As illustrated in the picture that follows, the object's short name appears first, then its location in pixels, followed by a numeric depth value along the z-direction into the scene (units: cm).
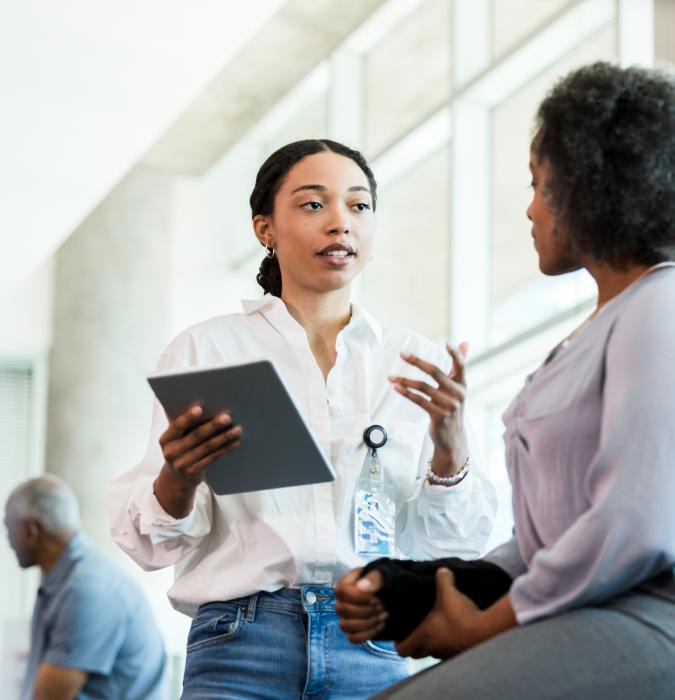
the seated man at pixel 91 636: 418
